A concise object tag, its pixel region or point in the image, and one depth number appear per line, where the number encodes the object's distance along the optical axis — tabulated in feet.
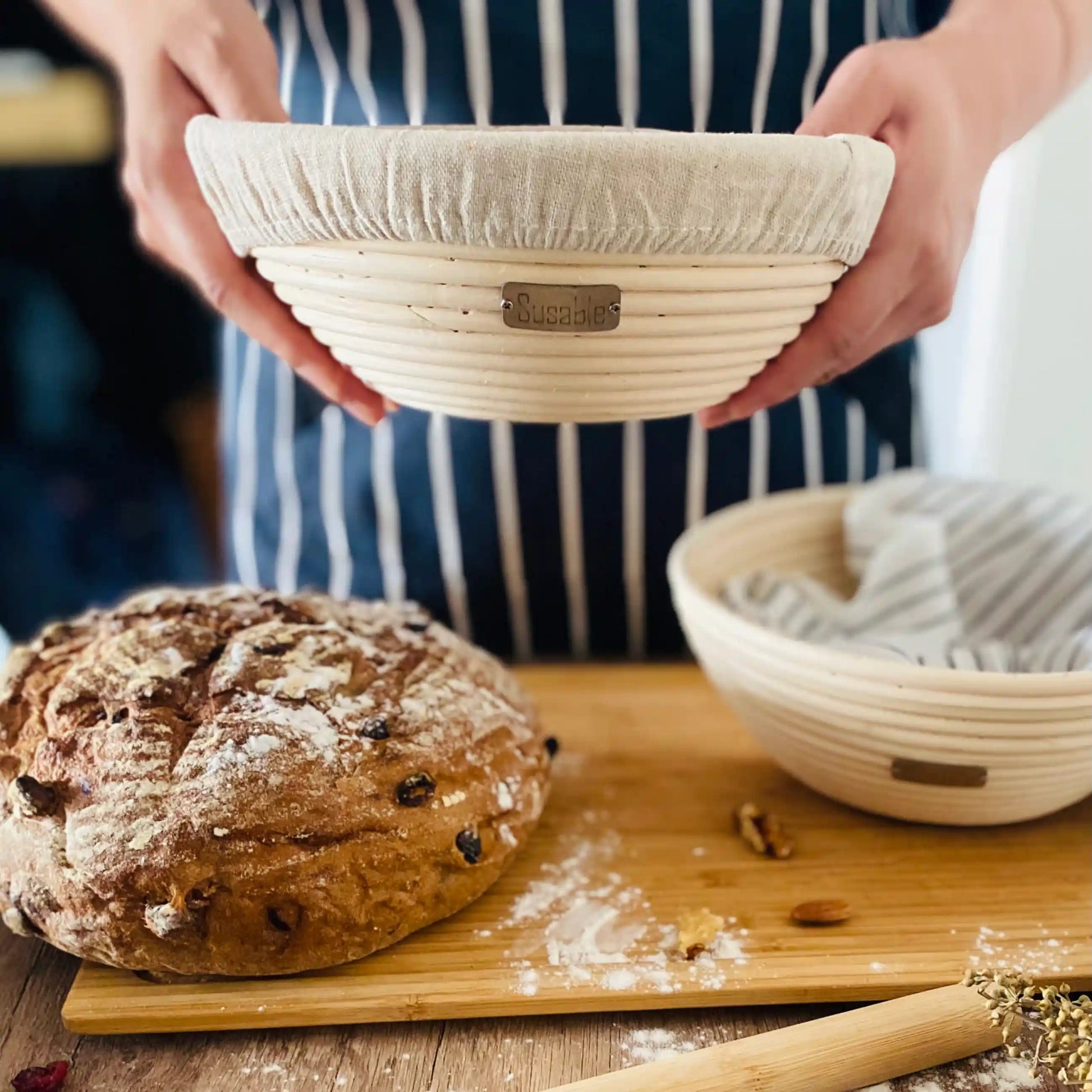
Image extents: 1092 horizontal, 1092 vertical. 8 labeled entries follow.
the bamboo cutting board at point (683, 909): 1.92
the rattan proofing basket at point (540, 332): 1.66
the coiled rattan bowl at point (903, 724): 2.12
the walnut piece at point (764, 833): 2.35
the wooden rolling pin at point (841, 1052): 1.71
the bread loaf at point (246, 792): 1.89
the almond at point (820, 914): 2.12
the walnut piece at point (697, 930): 2.03
